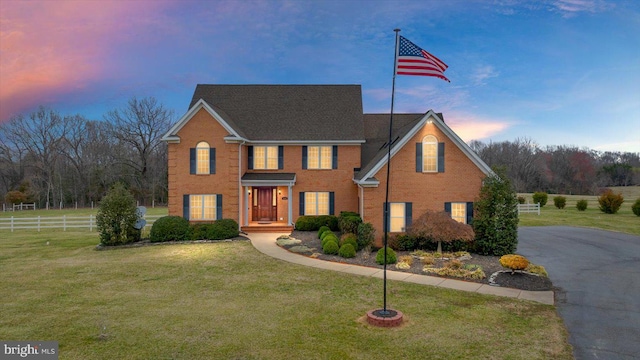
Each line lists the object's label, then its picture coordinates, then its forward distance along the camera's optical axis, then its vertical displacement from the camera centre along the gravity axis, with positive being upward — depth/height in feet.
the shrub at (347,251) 60.75 -10.72
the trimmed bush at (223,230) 76.23 -9.15
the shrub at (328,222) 87.81 -8.67
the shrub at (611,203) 140.36 -7.08
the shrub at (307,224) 86.84 -9.05
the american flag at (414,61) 37.93 +12.70
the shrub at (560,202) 160.45 -7.87
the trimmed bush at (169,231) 75.61 -9.24
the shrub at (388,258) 56.88 -11.10
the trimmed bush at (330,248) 62.69 -10.53
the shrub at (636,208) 129.70 -8.33
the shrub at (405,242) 67.92 -10.40
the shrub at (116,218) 74.39 -6.50
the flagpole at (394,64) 34.81 +11.61
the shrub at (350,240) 63.72 -9.43
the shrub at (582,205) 150.71 -8.40
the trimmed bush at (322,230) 76.05 -9.29
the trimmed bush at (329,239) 64.95 -9.38
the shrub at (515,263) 48.42 -10.10
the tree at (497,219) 64.59 -6.08
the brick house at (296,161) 70.49 +5.10
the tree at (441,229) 61.72 -7.31
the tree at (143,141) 202.13 +23.98
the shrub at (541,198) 165.34 -6.11
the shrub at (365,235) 65.00 -8.70
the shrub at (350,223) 69.92 -7.25
